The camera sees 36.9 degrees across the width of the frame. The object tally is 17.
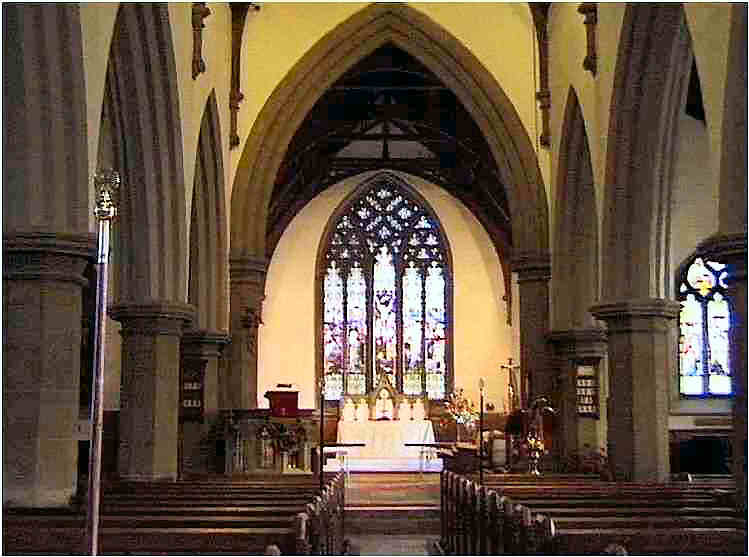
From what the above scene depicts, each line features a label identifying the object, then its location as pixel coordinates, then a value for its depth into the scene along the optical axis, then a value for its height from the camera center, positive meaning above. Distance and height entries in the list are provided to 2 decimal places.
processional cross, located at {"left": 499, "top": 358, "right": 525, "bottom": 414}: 19.47 +0.24
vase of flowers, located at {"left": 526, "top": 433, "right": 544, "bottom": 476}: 13.58 -0.61
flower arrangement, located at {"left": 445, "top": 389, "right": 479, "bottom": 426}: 19.78 -0.15
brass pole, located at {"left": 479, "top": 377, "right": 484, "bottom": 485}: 9.30 -0.59
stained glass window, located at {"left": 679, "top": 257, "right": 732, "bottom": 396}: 17.67 +1.12
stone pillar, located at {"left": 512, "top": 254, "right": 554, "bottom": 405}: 15.12 +1.05
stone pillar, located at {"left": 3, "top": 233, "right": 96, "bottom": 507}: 7.24 +0.21
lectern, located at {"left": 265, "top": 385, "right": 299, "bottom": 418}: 14.98 -0.05
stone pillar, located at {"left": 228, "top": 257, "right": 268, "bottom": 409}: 15.32 +0.95
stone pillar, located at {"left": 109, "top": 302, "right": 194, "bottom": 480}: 10.98 +0.09
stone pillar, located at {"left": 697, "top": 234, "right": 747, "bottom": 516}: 7.30 +0.51
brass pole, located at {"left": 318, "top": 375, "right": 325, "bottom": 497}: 8.68 -0.28
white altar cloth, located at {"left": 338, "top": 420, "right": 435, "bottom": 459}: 19.94 -0.66
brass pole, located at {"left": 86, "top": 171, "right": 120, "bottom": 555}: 3.51 +0.13
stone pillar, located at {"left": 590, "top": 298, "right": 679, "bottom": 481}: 11.29 +0.12
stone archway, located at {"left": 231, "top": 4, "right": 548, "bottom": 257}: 15.31 +4.01
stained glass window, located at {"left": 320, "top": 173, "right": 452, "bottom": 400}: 22.59 +2.26
